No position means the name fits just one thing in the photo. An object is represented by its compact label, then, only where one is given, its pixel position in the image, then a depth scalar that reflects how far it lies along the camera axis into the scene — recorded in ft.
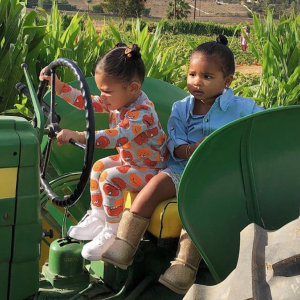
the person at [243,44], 62.99
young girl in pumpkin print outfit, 7.02
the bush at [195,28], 143.54
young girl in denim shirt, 6.38
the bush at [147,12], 259.35
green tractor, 5.61
